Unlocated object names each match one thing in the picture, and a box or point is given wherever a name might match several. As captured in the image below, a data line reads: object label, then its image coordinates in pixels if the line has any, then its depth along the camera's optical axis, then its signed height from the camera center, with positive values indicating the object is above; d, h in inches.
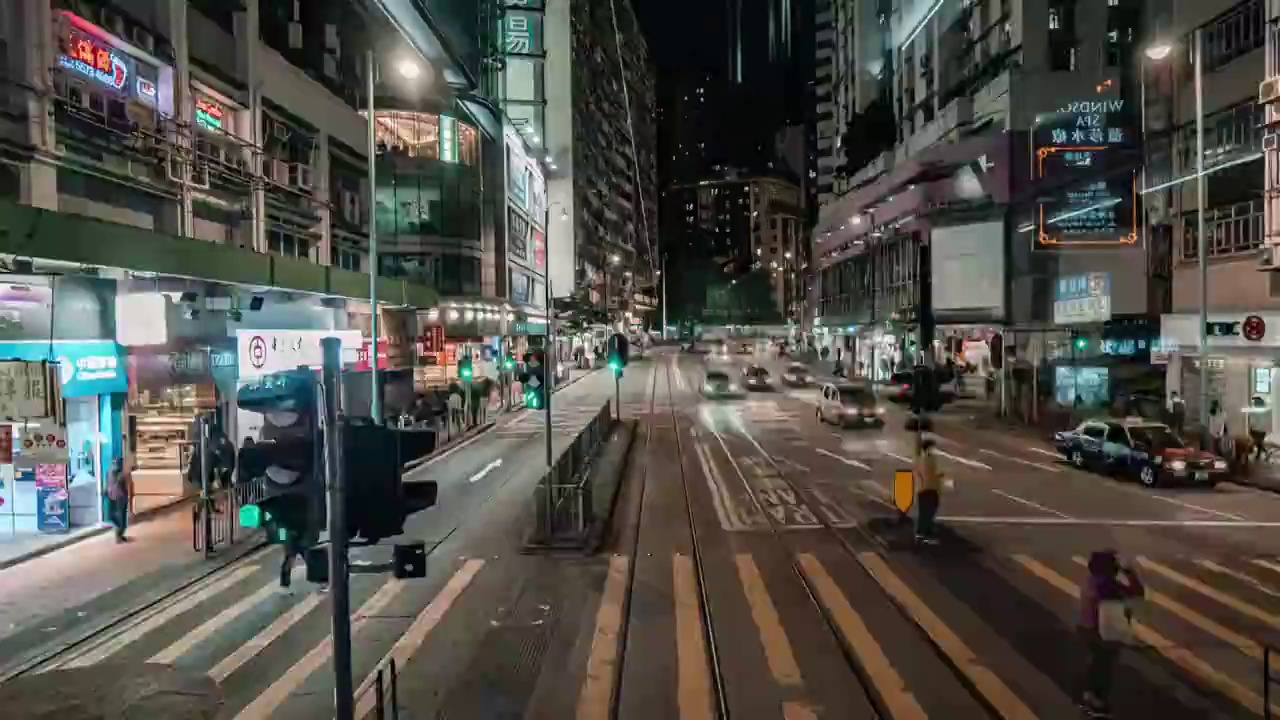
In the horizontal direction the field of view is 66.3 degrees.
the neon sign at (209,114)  893.8 +217.2
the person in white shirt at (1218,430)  1048.2 -112.9
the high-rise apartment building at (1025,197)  1670.8 +270.0
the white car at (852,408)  1514.5 -111.2
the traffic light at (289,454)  240.2 -26.7
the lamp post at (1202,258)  995.3 +79.2
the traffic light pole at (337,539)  229.9 -46.9
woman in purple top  332.8 -99.5
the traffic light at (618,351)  1098.2 -12.6
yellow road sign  667.4 -104.4
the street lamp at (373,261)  888.0 +78.7
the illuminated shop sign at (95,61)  685.3 +208.7
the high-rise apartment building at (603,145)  3838.6 +961.3
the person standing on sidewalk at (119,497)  671.8 -102.9
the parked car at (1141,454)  898.7 -117.9
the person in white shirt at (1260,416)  1131.3 -100.1
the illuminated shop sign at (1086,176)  1616.6 +268.5
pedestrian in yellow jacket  637.9 -101.1
